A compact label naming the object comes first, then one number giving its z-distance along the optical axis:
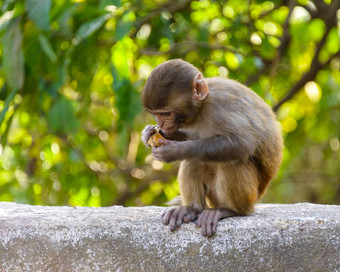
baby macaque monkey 8.12
